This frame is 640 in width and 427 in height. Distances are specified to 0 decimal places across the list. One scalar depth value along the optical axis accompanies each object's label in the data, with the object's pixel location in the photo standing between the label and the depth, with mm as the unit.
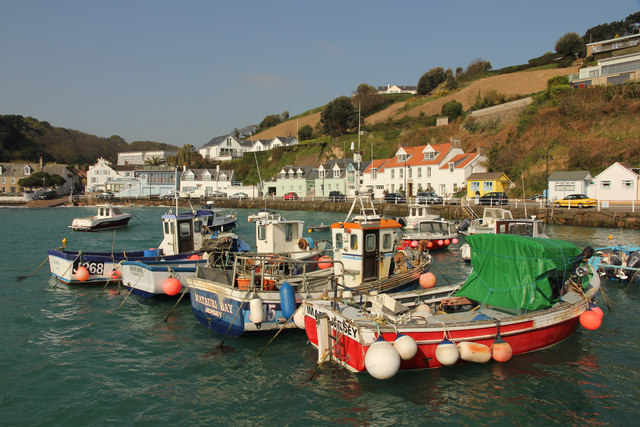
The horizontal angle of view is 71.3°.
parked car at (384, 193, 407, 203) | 55594
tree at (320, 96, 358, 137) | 104625
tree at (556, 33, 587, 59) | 92125
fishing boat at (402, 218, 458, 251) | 27938
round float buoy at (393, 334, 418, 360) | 9133
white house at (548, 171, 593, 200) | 44219
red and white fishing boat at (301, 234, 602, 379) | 9547
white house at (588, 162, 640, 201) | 41625
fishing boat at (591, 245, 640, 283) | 18625
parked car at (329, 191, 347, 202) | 63875
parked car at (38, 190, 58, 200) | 88875
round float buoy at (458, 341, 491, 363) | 9812
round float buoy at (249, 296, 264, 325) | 11406
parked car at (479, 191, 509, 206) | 43831
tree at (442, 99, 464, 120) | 86250
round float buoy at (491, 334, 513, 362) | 10078
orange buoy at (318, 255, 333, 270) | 14864
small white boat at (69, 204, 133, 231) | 43062
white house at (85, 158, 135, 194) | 106938
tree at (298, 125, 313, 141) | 119250
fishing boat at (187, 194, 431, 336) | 11750
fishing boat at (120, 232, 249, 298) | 15945
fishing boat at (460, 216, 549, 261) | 22297
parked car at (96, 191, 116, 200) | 88625
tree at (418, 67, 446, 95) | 126250
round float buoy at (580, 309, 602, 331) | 11438
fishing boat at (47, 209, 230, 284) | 18828
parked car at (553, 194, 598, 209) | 40656
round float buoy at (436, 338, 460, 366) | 9531
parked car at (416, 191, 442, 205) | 51059
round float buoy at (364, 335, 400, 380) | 8602
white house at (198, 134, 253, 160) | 122875
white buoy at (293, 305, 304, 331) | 11219
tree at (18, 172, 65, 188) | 94125
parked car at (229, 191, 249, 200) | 81375
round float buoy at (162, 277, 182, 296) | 14938
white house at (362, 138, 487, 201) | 58938
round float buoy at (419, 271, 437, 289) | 14516
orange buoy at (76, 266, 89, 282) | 18609
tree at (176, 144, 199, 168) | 111188
